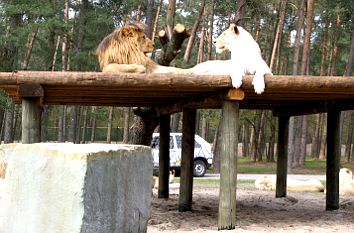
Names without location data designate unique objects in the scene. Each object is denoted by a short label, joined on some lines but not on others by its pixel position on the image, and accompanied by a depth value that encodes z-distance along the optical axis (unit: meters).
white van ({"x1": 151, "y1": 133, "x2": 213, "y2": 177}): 22.83
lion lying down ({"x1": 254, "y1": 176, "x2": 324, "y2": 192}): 16.34
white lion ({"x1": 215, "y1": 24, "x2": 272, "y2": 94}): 8.04
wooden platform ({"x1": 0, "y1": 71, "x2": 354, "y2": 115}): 7.72
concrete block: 4.41
